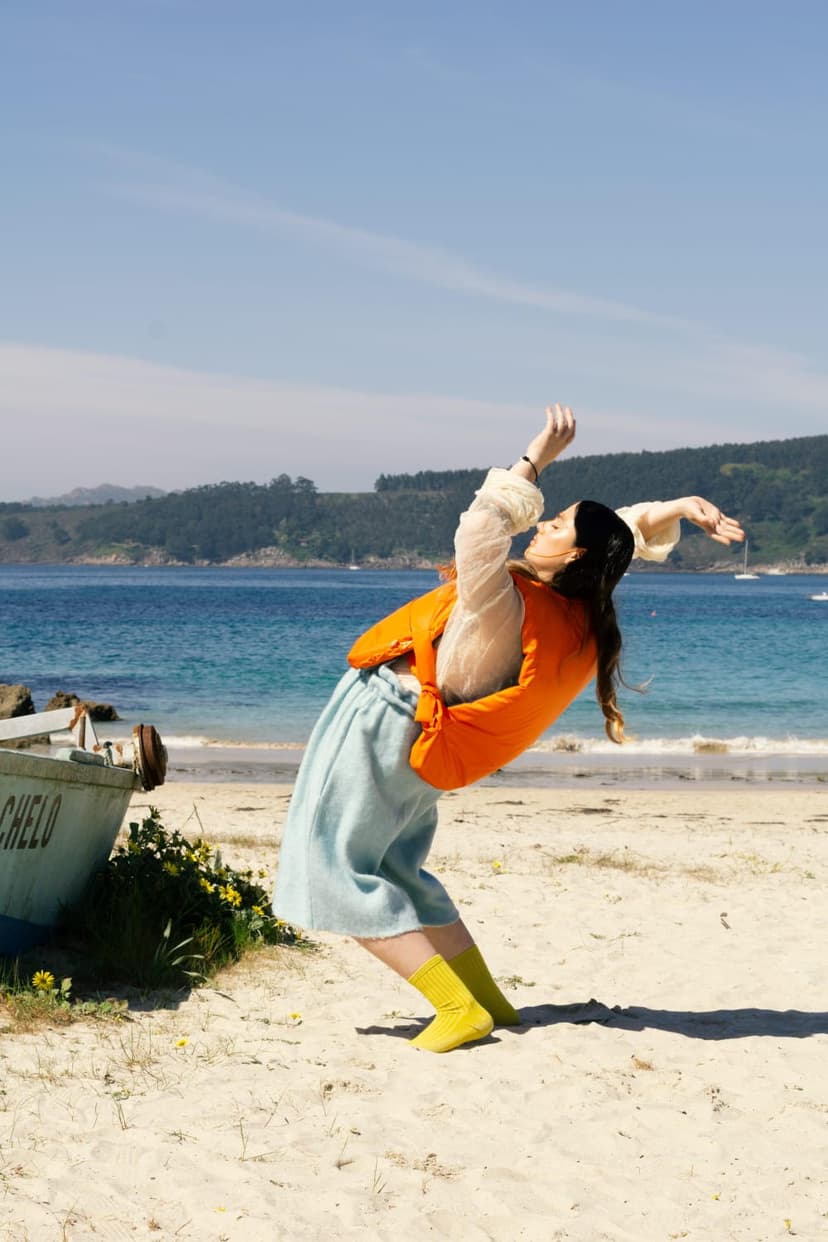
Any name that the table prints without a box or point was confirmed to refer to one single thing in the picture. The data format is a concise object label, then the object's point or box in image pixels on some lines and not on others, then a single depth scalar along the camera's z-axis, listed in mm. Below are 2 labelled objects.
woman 4301
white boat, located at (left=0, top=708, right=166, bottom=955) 5102
